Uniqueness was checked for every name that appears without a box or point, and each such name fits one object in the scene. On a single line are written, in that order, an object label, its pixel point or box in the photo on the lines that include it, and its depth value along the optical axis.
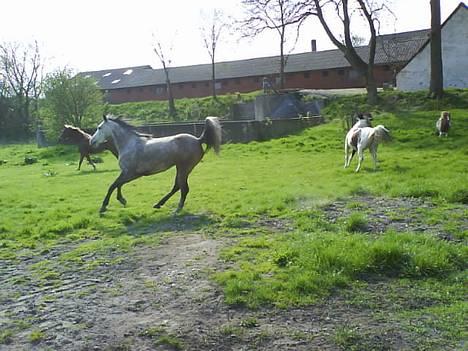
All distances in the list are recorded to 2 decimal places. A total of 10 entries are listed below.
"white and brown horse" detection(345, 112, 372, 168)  15.96
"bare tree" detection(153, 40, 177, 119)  50.73
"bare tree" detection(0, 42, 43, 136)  55.62
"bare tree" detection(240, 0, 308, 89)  30.45
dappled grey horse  11.05
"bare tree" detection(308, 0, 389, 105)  29.83
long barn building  55.94
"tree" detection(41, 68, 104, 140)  36.19
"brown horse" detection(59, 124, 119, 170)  22.14
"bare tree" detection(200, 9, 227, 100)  58.69
